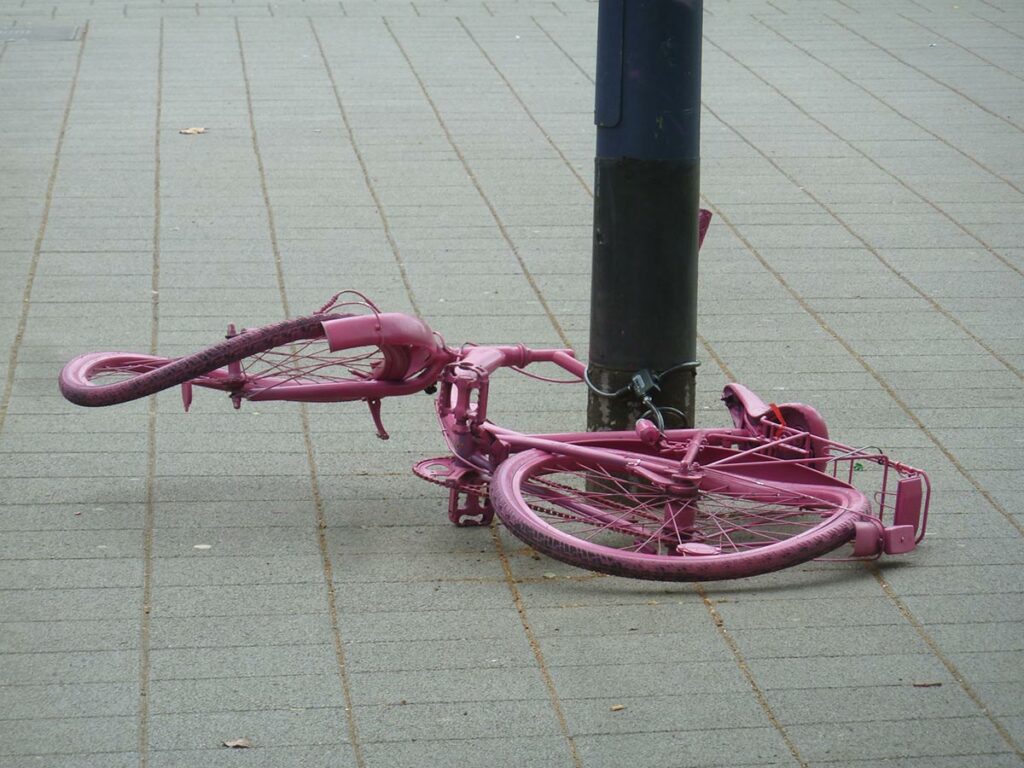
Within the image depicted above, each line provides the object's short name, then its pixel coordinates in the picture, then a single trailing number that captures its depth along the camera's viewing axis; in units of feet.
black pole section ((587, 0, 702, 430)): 18.10
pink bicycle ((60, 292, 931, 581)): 17.28
